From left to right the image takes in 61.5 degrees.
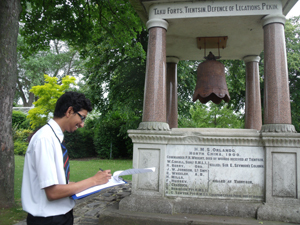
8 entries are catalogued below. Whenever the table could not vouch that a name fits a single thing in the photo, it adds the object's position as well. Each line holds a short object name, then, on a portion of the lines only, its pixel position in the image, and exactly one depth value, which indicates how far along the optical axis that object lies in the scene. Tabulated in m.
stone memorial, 4.44
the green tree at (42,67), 30.42
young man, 1.61
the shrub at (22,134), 19.50
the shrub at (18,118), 23.52
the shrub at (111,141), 19.28
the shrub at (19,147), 18.39
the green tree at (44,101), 18.20
